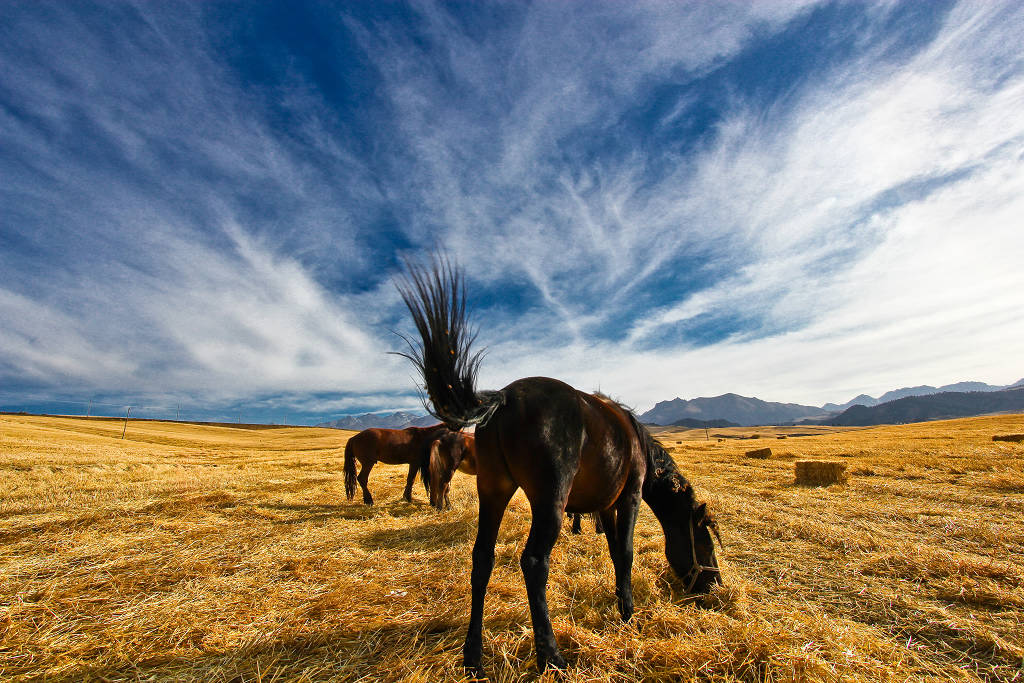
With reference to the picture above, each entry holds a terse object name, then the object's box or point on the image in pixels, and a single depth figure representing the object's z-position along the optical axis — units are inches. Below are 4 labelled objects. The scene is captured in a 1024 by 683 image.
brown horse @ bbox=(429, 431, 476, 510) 410.9
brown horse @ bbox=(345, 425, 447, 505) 488.1
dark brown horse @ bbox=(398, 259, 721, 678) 130.0
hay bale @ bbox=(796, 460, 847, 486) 521.7
